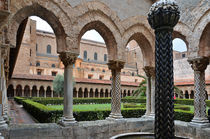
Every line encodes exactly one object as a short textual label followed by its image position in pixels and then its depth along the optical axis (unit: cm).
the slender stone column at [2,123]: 444
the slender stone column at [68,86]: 533
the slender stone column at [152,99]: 710
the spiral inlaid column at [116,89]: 633
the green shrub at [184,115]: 746
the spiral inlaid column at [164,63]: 180
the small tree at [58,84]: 2545
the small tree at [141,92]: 1835
